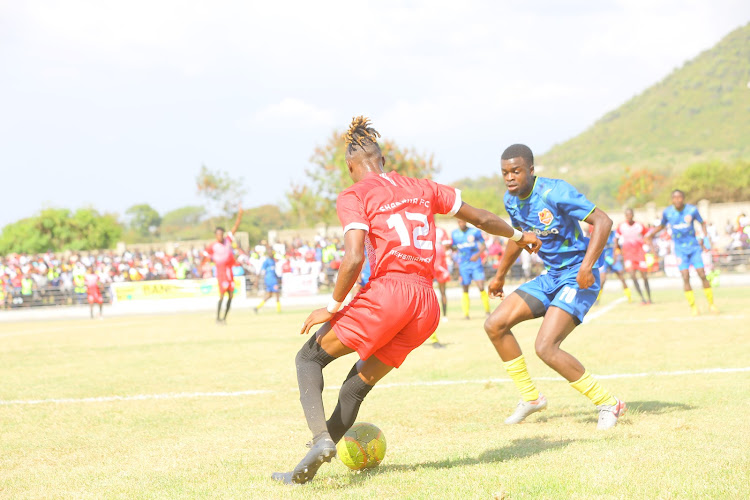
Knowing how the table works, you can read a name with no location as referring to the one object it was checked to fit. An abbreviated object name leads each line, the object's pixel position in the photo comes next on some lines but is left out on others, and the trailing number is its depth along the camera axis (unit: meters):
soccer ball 5.23
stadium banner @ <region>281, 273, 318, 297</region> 31.84
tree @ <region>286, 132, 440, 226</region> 63.12
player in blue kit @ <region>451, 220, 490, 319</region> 17.91
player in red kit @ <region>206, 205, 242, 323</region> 20.50
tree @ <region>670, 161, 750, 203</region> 62.41
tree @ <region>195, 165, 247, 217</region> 61.31
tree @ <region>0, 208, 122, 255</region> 57.25
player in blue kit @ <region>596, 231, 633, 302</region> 21.22
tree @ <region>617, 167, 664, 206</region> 72.62
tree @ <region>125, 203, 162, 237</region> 96.50
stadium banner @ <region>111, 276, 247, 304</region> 30.94
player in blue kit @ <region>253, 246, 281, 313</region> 25.07
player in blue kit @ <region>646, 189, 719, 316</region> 15.51
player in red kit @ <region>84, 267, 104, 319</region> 27.17
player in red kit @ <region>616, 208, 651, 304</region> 20.59
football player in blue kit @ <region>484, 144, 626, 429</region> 6.62
